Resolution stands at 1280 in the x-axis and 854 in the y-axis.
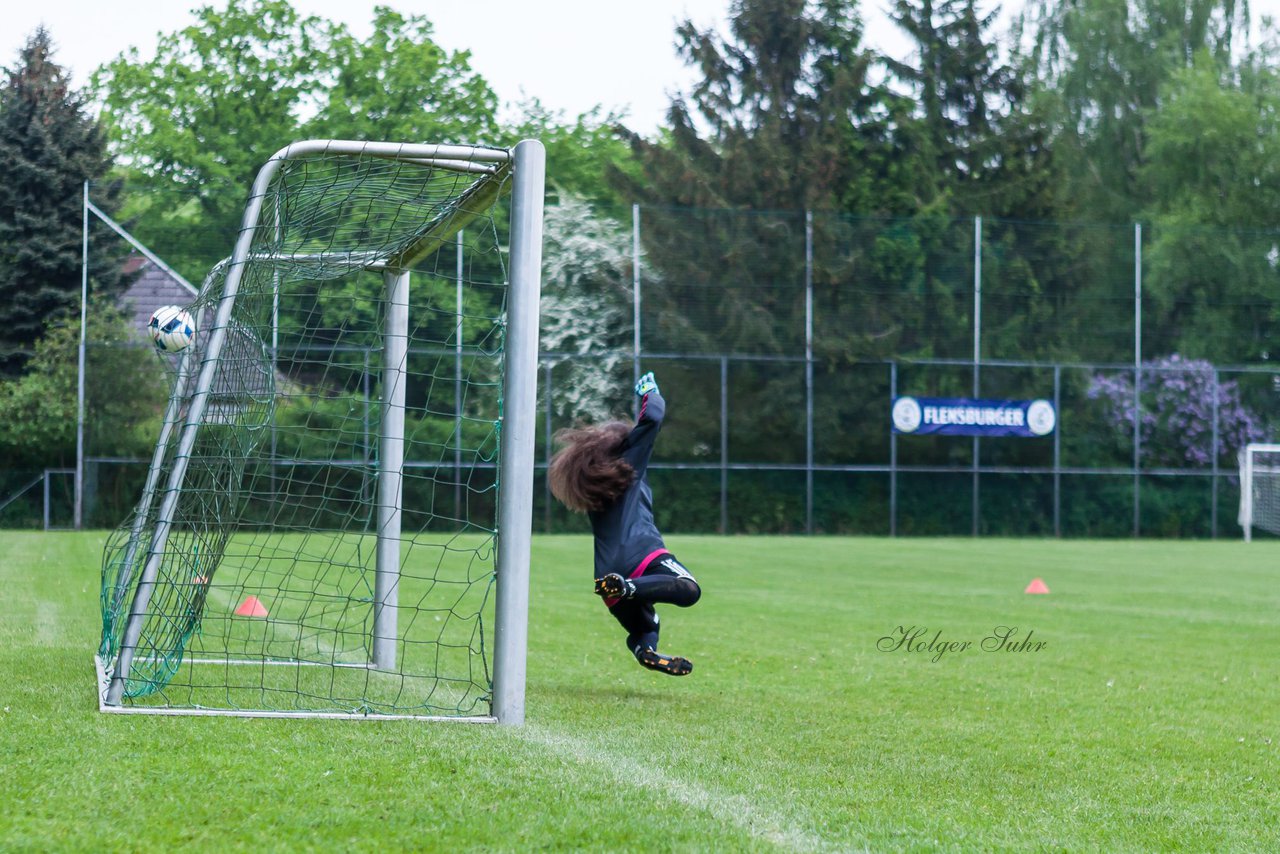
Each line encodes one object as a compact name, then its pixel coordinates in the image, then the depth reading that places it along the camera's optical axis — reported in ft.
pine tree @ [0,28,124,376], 92.17
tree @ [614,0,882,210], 115.03
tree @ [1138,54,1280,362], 103.30
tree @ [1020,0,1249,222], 141.08
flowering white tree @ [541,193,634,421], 93.91
